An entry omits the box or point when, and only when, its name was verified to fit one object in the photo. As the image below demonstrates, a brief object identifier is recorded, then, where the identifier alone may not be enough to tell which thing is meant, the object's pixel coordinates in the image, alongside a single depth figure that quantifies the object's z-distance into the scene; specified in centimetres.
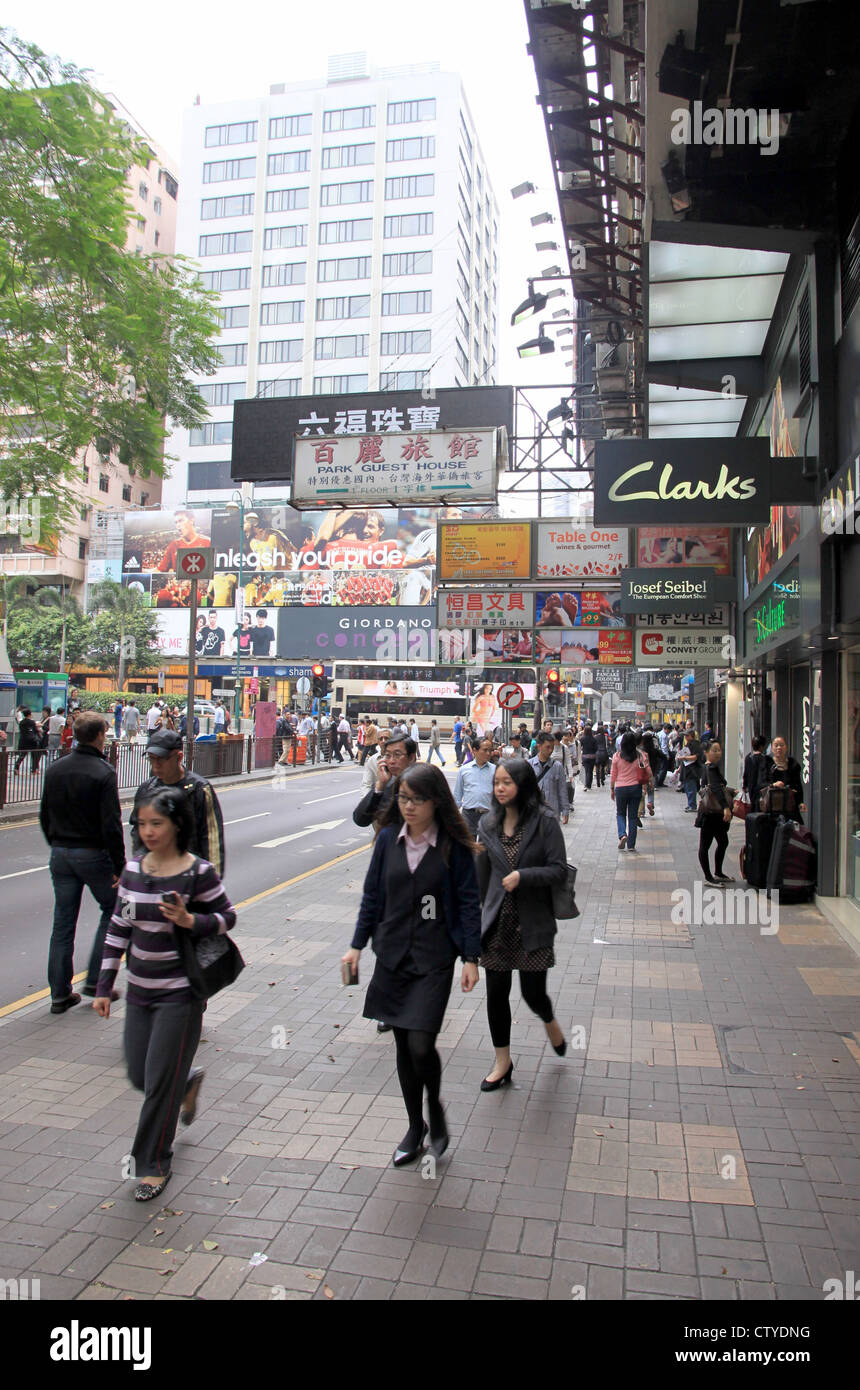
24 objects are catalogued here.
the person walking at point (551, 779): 1121
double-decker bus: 5328
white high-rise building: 7300
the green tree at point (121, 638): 6369
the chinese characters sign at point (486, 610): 1912
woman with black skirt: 383
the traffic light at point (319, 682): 3625
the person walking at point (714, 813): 1009
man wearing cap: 509
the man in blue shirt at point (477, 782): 866
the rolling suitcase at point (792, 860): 919
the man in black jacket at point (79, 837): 579
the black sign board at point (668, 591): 1559
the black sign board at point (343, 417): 1515
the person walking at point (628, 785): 1288
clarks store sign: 827
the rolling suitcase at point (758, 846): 964
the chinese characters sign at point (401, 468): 1479
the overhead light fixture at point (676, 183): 713
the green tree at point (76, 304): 1061
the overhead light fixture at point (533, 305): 1551
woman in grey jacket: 477
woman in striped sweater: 361
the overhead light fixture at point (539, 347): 1656
